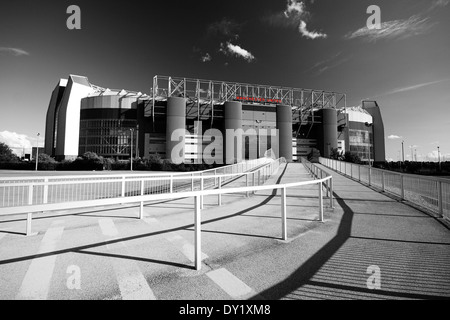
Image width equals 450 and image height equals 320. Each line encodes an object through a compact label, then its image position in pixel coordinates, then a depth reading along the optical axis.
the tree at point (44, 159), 45.84
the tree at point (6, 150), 54.72
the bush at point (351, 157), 62.22
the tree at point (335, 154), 64.40
